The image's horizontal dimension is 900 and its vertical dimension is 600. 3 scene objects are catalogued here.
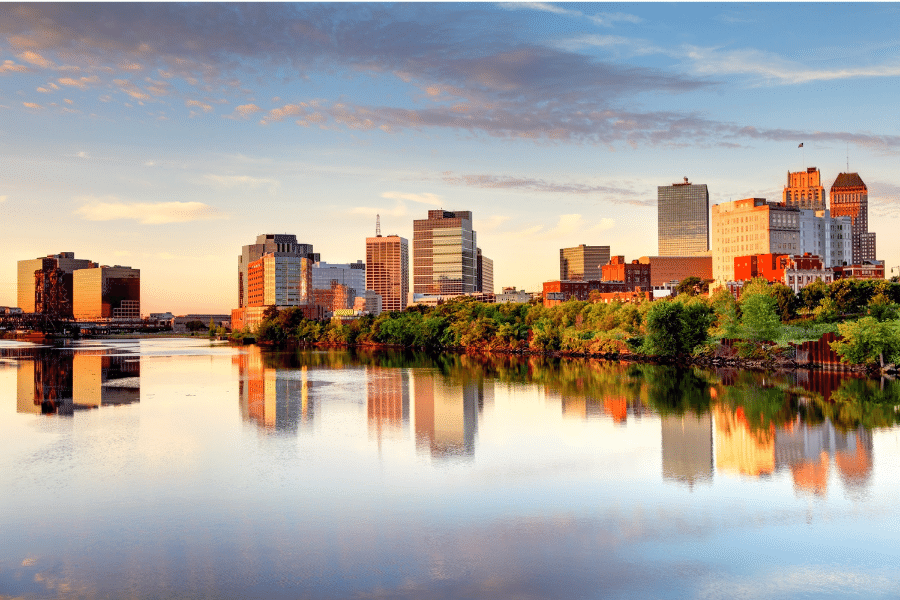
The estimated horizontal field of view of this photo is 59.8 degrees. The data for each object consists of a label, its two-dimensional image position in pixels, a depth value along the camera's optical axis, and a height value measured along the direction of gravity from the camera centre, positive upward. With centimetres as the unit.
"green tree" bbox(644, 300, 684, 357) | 9031 -186
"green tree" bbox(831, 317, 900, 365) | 6838 -269
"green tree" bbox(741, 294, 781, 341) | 8338 -64
